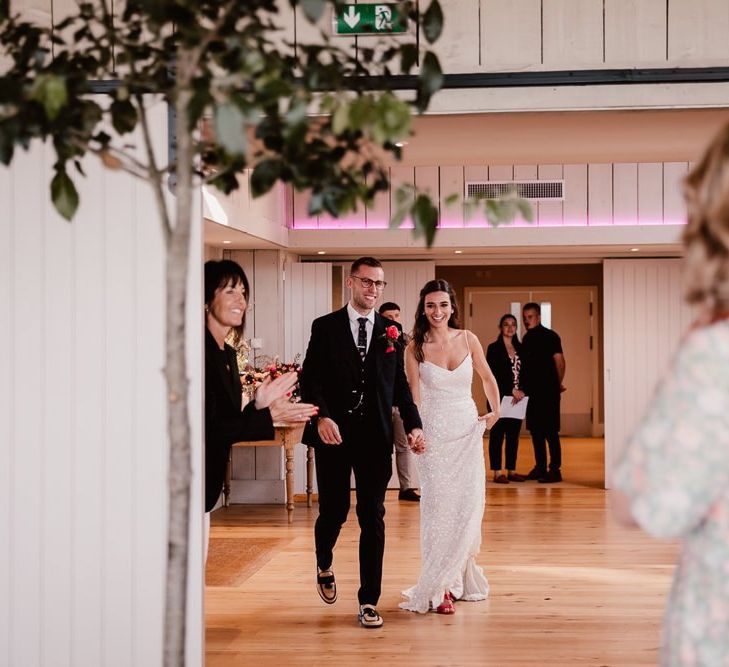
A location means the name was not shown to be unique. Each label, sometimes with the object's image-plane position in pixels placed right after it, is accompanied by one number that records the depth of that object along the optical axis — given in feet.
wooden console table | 26.96
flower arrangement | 27.07
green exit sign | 11.72
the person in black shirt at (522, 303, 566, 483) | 34.27
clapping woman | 12.24
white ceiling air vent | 32.55
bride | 17.85
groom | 16.34
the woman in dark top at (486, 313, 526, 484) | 34.47
